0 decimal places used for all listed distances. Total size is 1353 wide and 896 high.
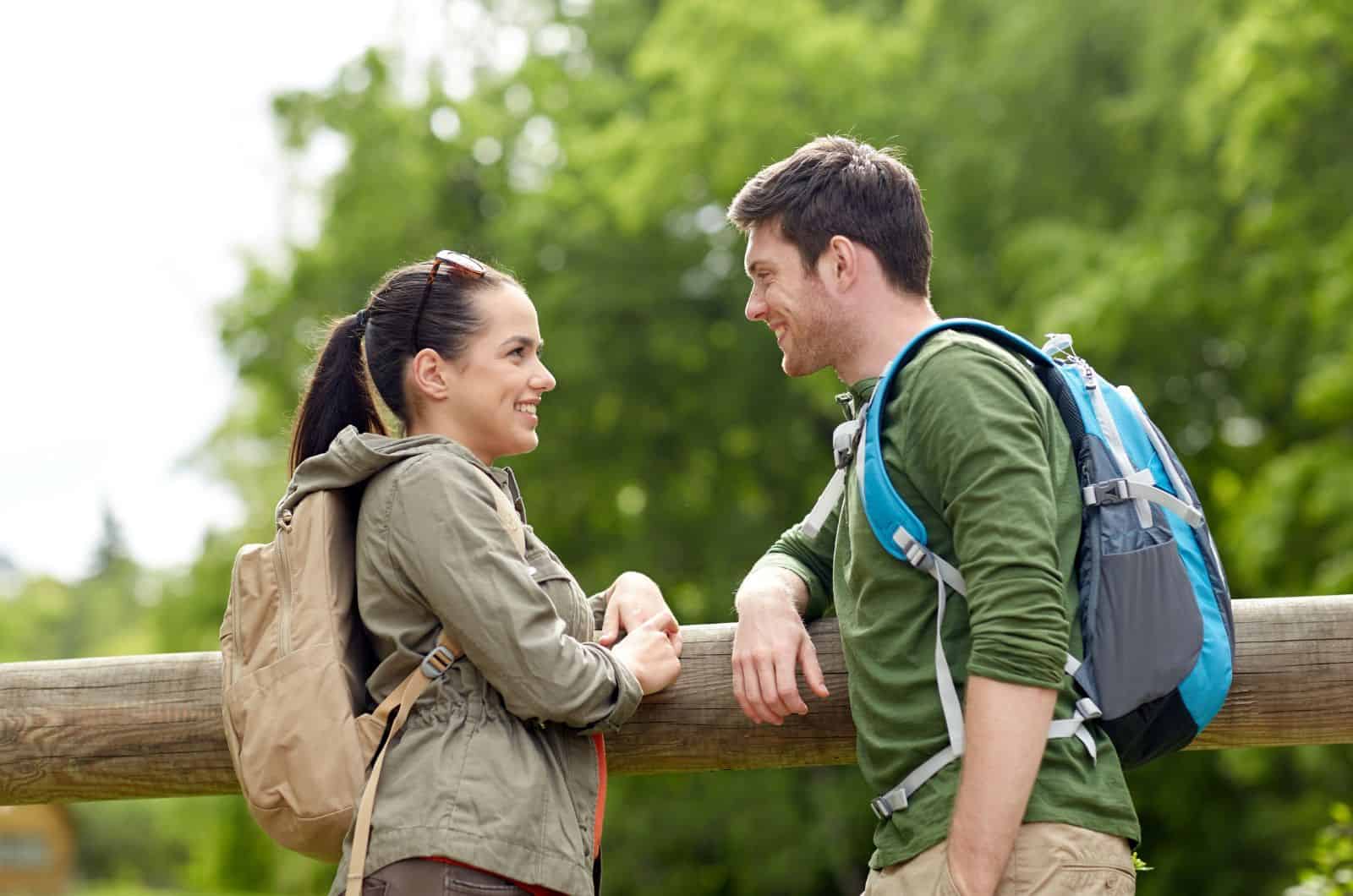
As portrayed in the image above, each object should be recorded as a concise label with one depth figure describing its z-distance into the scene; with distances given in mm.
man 2133
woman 2340
